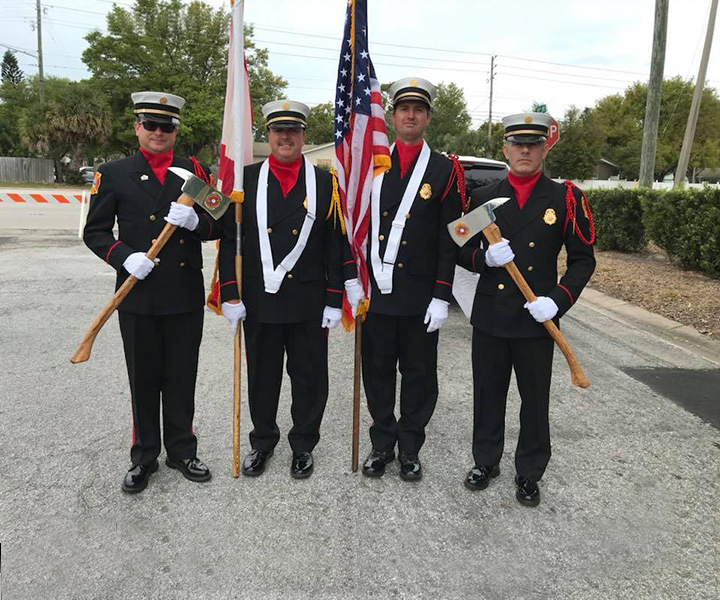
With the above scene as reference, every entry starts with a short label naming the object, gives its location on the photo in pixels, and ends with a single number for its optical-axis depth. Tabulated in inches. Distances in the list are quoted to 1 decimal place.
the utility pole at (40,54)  1292.0
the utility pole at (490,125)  1690.5
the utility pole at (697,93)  623.0
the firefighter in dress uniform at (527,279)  112.9
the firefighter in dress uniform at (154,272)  114.1
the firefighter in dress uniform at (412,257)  120.6
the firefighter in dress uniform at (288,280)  120.0
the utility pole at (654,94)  488.7
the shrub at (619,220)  420.2
